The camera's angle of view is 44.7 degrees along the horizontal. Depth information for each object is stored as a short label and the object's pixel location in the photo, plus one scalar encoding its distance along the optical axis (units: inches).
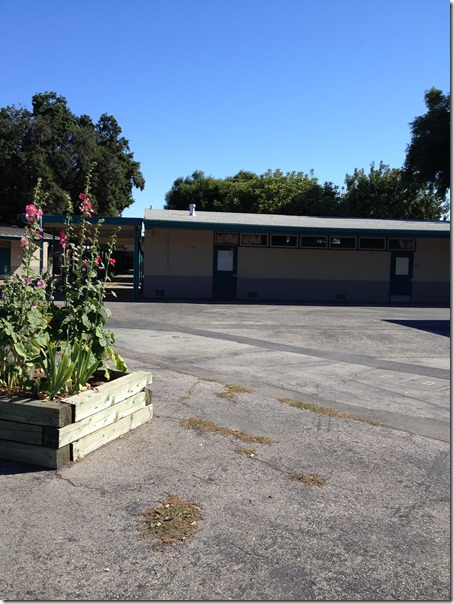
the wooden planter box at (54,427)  174.2
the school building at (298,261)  924.0
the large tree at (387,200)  1690.5
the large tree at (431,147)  1386.1
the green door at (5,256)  1357.0
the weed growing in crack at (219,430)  213.0
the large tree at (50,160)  1628.9
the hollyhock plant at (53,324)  194.5
